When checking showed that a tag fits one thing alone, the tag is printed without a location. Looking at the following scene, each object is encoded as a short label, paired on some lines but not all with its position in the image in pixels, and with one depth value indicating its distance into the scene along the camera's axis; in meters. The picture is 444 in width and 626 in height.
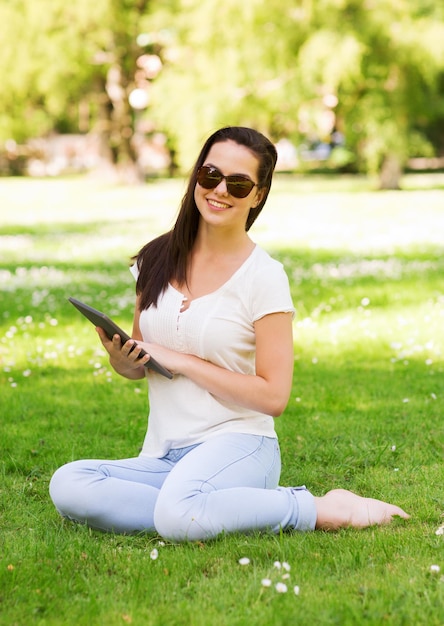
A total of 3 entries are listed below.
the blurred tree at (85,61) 35.09
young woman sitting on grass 4.01
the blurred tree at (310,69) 27.05
